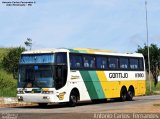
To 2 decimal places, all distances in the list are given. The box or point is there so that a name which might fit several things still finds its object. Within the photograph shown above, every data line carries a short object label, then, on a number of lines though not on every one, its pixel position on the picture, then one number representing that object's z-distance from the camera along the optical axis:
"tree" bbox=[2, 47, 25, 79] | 67.00
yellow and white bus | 27.66
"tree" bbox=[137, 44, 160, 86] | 71.44
